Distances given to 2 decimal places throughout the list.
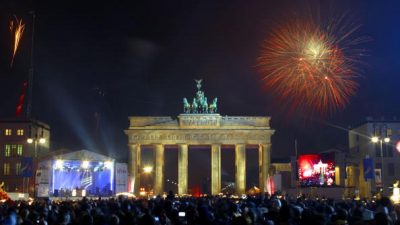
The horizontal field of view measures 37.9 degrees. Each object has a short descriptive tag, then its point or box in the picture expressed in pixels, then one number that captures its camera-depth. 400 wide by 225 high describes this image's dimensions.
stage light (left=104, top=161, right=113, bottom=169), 84.69
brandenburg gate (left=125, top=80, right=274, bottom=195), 101.75
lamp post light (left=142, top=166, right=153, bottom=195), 104.38
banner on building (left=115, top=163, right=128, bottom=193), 85.62
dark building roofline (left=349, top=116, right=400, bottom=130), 99.45
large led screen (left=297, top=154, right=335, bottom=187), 71.44
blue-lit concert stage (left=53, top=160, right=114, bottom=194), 82.81
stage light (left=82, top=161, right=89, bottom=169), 83.19
